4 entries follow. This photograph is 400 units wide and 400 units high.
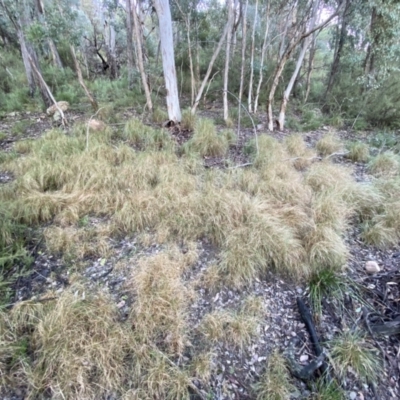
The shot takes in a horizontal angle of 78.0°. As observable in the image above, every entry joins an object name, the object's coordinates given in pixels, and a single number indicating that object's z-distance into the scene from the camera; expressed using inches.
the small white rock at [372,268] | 75.6
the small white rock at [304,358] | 58.0
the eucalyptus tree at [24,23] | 147.4
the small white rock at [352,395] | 52.2
